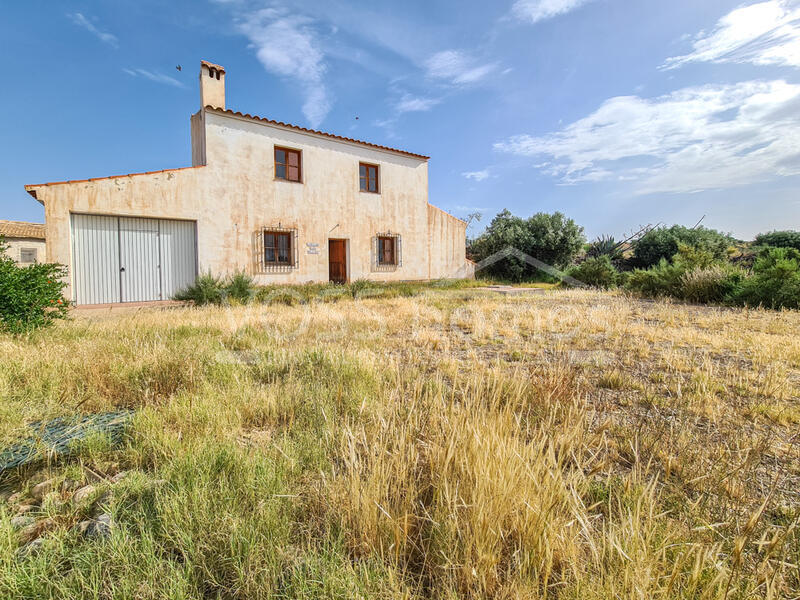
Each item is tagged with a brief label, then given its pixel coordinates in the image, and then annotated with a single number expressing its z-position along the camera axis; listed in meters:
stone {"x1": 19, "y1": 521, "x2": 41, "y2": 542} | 1.48
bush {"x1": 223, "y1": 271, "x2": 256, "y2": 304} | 9.70
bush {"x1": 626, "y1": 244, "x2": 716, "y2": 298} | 10.23
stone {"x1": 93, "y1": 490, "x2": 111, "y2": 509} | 1.60
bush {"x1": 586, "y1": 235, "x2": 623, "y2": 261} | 18.81
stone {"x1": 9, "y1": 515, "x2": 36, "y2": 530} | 1.51
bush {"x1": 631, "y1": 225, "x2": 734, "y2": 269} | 17.23
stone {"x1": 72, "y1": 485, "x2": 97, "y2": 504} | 1.66
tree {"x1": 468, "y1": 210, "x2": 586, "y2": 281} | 18.34
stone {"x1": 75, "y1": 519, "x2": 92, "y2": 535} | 1.48
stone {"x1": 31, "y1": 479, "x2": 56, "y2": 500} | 1.76
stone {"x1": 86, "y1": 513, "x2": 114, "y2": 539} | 1.41
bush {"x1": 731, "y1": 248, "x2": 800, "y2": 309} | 7.61
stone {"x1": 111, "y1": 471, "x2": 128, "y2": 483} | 1.83
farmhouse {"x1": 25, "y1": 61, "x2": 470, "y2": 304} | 9.51
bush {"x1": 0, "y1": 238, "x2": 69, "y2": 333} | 4.75
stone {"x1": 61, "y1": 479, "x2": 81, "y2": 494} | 1.77
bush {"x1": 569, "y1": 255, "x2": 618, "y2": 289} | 13.95
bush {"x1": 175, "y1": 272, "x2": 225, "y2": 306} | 9.51
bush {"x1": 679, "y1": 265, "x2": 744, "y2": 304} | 8.87
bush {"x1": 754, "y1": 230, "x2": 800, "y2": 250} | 19.71
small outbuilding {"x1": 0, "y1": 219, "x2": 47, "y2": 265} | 22.44
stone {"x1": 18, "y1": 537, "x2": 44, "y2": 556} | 1.36
